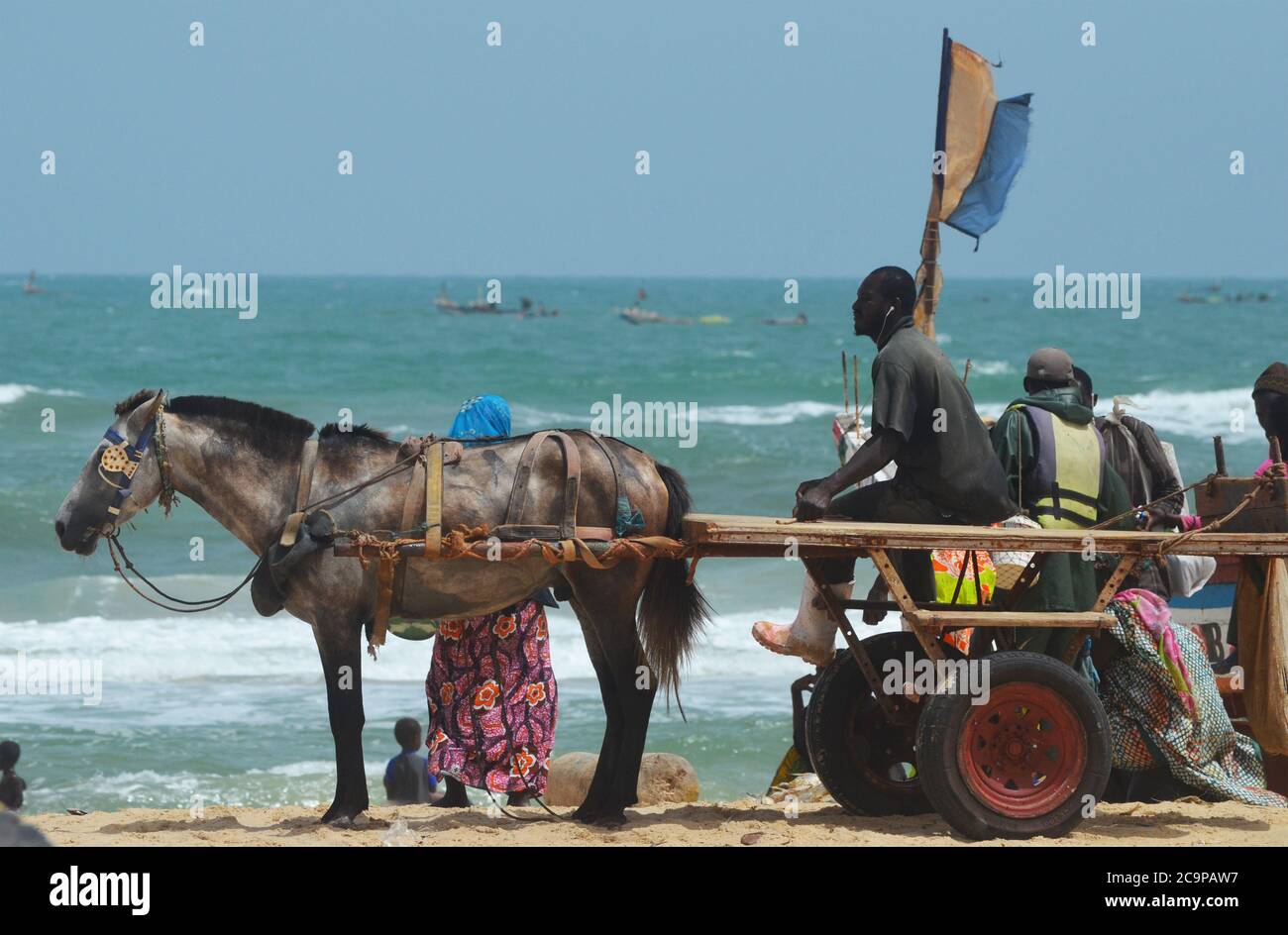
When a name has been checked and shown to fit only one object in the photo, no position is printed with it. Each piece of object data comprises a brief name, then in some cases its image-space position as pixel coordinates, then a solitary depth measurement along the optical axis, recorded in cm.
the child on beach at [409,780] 924
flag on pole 920
